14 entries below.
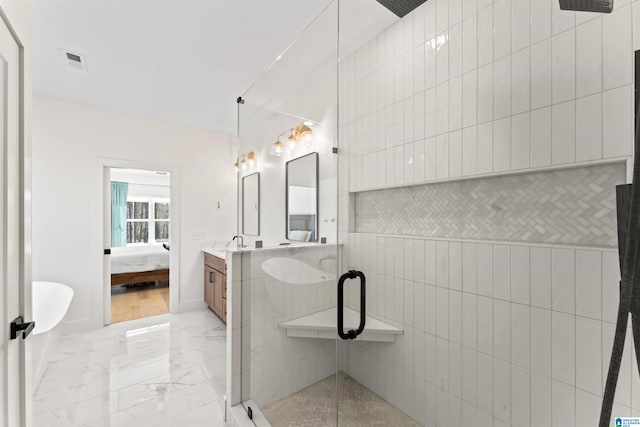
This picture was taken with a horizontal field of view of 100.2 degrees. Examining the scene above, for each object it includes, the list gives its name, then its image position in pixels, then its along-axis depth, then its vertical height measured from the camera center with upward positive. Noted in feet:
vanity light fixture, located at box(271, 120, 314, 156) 6.11 +1.84
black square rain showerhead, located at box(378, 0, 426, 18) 5.31 +4.22
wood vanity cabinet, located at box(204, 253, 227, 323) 10.41 -2.94
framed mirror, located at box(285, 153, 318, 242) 5.90 +0.35
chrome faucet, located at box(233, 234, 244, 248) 6.67 -0.69
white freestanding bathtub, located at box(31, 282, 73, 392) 6.49 -2.96
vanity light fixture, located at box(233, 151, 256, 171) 6.88 +1.46
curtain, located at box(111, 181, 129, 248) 18.17 +0.09
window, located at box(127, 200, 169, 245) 19.14 -0.51
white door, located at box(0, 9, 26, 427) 2.84 -0.18
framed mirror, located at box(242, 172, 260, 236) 6.77 +0.27
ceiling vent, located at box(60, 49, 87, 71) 7.04 +4.25
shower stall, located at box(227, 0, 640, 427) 3.37 -0.09
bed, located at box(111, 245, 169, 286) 14.43 -2.94
